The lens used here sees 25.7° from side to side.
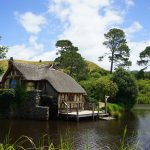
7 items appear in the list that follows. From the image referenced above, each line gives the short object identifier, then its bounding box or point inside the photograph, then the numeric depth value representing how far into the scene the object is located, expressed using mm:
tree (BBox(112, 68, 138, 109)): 64188
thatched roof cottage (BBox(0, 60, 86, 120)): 48375
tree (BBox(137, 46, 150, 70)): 115812
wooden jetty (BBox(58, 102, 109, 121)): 44812
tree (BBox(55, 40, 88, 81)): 77688
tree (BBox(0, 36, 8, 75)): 37438
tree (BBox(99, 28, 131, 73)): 97938
